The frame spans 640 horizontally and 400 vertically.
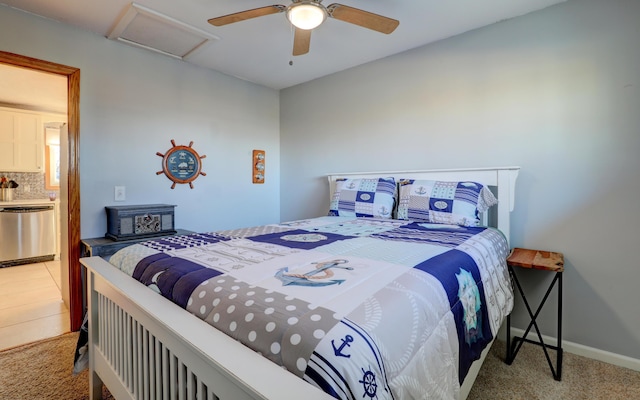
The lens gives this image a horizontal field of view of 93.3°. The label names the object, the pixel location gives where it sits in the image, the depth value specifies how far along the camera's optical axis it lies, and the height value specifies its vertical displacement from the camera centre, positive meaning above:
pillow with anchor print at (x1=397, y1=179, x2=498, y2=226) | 2.03 -0.07
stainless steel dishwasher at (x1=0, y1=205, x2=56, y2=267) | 3.93 -0.61
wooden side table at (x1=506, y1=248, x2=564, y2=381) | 1.71 -0.42
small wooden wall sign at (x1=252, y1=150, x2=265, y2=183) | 3.51 +0.30
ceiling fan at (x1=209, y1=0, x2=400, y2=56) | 1.58 +0.96
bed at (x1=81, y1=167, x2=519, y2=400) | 0.65 -0.35
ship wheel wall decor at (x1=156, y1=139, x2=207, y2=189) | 2.77 +0.25
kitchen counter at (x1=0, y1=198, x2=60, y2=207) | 3.97 -0.18
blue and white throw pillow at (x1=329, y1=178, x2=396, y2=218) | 2.45 -0.06
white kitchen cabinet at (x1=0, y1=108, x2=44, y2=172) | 4.12 +0.67
